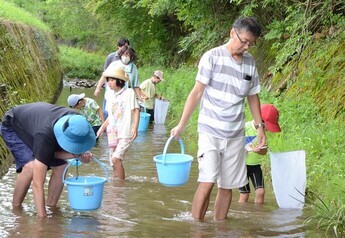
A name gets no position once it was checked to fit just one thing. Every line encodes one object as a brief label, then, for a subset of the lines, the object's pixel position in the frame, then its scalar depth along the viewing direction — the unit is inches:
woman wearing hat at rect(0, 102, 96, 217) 237.8
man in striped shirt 239.8
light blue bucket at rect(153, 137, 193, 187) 269.7
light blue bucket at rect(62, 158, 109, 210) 243.1
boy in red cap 284.4
